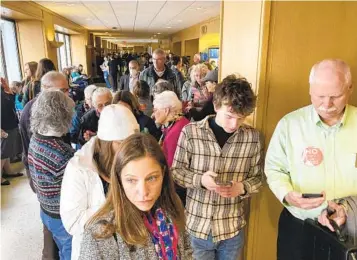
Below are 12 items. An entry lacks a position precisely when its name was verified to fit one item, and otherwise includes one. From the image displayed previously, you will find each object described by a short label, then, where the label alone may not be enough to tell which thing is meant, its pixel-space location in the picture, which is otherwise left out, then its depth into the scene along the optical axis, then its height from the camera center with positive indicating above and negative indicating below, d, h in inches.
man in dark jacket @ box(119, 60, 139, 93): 178.2 -9.6
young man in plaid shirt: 57.2 -22.4
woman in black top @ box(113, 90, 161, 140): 97.7 -17.8
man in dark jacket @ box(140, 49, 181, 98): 152.4 -8.8
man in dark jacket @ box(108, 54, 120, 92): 309.4 -16.8
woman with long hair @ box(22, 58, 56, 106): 129.5 -8.2
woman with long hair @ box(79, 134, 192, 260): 34.5 -19.3
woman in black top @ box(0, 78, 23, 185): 146.2 -35.3
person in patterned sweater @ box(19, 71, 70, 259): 89.3 -21.3
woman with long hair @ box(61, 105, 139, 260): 51.9 -20.3
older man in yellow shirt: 49.4 -16.8
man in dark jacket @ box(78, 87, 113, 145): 104.2 -20.5
